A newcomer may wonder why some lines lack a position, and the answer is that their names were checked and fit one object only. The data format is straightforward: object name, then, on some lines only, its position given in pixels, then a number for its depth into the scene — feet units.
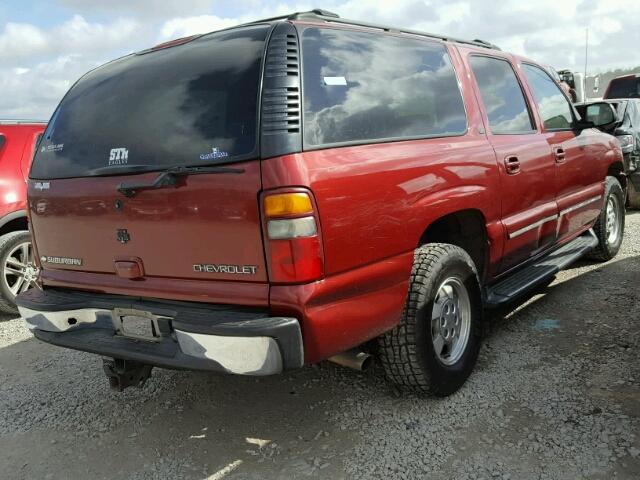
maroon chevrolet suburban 7.47
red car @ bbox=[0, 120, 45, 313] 16.69
